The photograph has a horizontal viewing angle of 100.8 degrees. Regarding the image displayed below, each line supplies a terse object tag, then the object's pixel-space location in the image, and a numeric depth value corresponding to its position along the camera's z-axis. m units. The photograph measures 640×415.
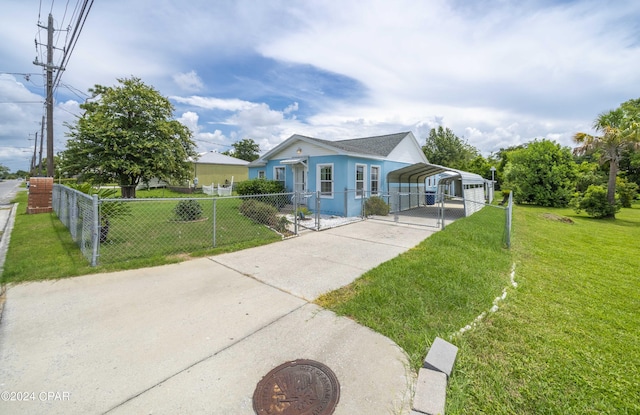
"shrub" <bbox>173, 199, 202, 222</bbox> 9.19
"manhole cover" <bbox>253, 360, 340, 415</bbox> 1.91
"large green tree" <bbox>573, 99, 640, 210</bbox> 14.90
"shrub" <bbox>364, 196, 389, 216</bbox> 11.48
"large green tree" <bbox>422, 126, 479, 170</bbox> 32.44
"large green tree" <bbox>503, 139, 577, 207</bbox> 19.75
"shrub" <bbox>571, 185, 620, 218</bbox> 14.12
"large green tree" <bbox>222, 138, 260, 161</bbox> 51.78
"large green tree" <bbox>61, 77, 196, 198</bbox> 14.65
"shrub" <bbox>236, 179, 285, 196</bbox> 12.18
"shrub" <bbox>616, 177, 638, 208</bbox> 19.83
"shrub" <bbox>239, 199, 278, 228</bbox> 8.48
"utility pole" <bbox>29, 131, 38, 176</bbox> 33.65
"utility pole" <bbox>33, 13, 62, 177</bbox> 12.26
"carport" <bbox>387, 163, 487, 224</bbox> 12.28
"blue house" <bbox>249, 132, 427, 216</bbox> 10.94
